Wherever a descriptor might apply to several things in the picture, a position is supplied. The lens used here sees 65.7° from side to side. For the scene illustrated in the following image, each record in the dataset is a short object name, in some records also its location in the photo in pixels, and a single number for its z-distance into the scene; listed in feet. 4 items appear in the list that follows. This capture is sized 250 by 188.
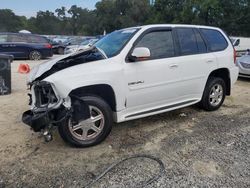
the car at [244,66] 21.58
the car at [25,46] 35.15
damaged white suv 8.60
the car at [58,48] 50.26
